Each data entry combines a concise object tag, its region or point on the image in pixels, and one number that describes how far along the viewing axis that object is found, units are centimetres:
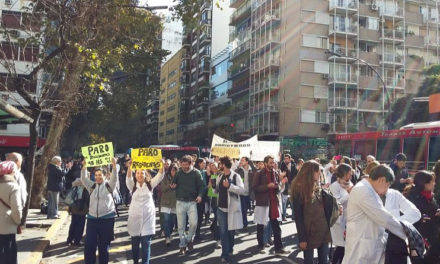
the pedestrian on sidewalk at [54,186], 1209
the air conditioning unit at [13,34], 1065
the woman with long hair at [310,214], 550
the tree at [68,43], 987
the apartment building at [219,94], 5722
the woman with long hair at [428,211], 502
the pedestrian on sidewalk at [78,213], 873
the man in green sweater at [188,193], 880
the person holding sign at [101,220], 665
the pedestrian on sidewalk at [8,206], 579
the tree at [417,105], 3634
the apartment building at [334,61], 4222
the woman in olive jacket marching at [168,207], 952
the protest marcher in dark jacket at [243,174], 1105
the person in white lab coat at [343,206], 657
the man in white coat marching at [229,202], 813
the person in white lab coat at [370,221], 421
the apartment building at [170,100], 8338
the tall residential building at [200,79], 6575
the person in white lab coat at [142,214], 677
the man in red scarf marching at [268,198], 863
